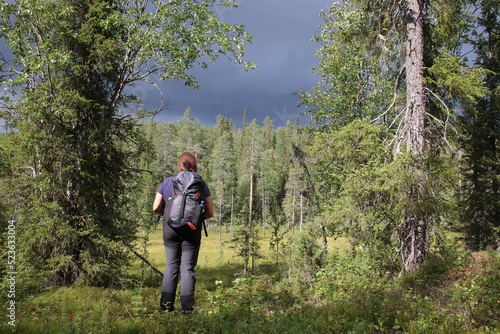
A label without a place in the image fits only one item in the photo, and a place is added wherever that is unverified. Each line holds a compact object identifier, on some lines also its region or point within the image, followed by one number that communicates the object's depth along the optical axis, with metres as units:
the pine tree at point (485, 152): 16.02
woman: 4.63
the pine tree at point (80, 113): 8.16
